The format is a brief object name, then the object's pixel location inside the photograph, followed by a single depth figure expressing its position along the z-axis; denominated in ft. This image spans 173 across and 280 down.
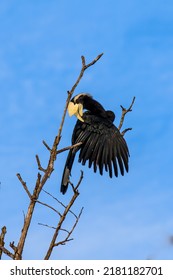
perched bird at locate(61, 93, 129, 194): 49.93
